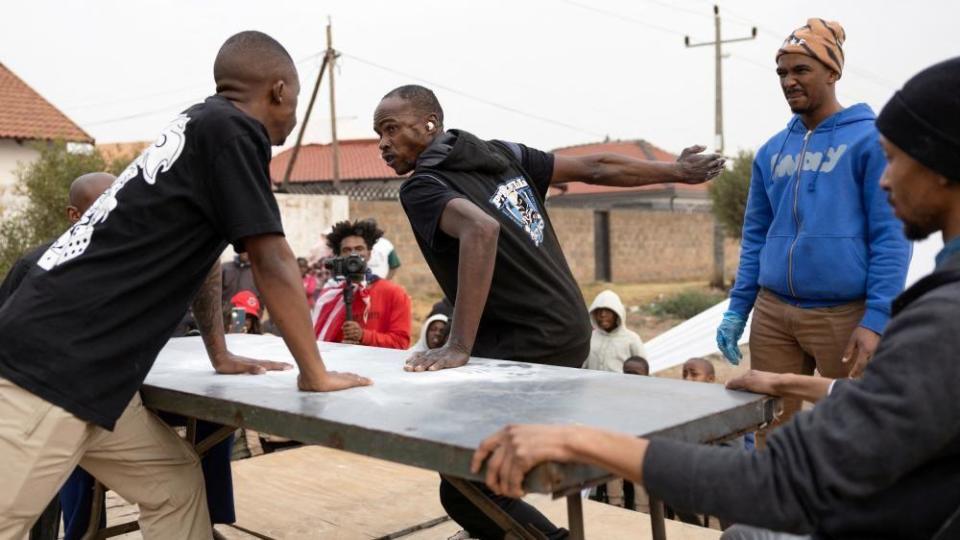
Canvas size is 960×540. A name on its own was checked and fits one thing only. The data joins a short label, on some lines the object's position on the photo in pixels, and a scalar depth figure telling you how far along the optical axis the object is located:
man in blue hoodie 2.97
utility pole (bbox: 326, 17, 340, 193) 20.36
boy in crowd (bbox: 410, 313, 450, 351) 5.98
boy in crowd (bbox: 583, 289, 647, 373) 6.32
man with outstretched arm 2.74
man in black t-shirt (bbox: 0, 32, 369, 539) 2.11
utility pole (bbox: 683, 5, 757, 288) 23.14
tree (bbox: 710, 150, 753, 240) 22.31
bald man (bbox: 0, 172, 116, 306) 3.62
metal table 1.71
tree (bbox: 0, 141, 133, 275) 13.83
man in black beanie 1.33
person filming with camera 5.35
